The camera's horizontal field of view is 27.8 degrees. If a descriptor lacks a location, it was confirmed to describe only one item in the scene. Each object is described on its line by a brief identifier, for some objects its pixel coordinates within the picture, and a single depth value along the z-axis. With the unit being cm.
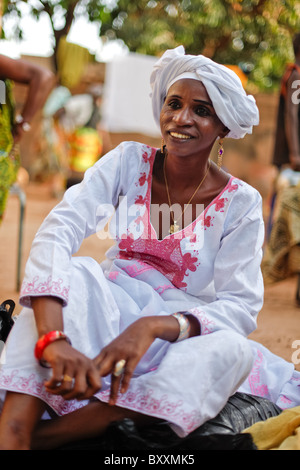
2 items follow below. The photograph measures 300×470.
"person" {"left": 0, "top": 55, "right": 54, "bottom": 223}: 377
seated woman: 187
